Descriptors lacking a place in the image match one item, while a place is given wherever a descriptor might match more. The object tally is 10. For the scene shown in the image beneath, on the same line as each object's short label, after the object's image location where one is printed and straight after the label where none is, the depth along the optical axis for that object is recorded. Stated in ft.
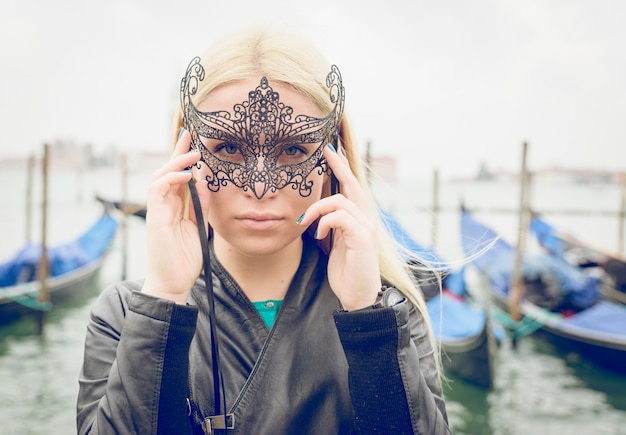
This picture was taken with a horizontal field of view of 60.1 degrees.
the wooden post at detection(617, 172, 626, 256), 48.85
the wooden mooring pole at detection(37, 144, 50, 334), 26.53
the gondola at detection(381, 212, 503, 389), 20.53
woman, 3.73
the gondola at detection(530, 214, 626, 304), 29.81
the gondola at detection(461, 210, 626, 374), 22.53
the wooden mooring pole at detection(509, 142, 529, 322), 25.48
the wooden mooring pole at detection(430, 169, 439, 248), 38.11
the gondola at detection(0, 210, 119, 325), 28.45
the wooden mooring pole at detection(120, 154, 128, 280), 39.71
